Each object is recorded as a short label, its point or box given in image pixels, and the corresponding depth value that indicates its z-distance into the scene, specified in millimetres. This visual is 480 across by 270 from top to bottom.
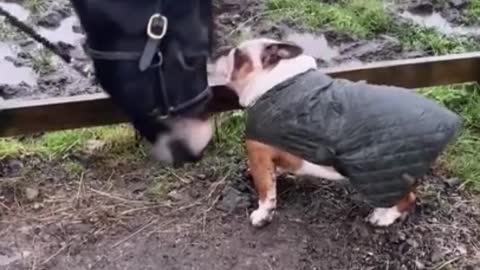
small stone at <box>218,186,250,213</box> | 2957
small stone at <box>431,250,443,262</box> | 2729
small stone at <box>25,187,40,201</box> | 3064
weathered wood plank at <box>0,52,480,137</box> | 3145
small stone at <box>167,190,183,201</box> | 3039
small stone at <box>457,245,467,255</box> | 2771
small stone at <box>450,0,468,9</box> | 4374
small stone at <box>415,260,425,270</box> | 2689
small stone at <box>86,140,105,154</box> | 3295
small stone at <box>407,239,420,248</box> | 2762
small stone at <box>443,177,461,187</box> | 3072
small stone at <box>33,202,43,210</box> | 3022
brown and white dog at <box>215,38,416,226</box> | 2758
